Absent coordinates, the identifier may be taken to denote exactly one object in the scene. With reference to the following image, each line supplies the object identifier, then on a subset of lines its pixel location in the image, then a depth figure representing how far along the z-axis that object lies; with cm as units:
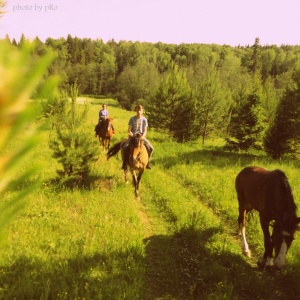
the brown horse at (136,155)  1060
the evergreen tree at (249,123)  2133
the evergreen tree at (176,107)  2719
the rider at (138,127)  1134
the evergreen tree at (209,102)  2627
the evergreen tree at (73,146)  1061
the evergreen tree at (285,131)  2027
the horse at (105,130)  1781
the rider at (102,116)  1856
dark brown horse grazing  545
